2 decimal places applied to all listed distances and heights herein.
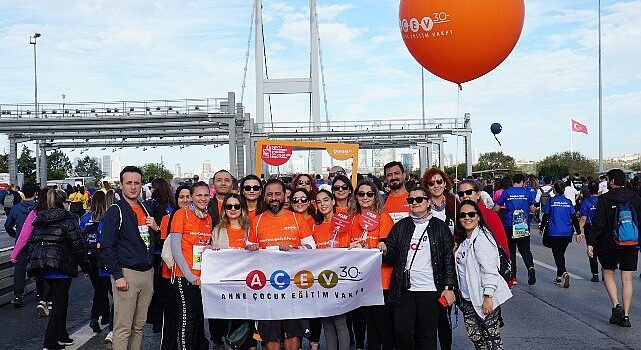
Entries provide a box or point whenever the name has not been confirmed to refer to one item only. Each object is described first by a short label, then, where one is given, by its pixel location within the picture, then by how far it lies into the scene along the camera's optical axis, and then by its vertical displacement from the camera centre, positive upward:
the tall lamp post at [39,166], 45.30 +0.23
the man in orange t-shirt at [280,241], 5.63 -0.65
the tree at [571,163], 49.97 -0.25
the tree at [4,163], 75.66 +0.81
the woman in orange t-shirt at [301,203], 6.26 -0.36
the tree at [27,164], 80.69 +0.69
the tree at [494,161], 74.15 +0.07
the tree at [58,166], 81.54 +0.43
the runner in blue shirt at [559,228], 10.39 -1.06
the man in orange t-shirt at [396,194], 6.50 -0.31
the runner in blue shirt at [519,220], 10.45 -0.94
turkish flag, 38.19 +1.94
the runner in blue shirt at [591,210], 10.53 -0.84
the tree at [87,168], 114.50 +0.09
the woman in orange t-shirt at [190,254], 5.66 -0.75
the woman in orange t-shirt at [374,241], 5.70 -0.67
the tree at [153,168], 97.04 -0.10
